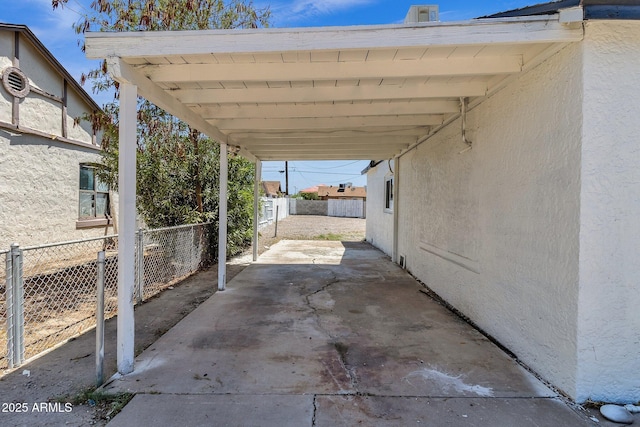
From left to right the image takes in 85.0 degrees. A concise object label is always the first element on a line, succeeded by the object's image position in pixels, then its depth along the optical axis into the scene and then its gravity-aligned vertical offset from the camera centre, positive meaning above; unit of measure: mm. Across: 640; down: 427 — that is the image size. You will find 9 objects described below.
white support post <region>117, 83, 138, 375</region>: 2967 -211
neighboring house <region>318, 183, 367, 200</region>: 49812 +2286
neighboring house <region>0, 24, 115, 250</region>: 7066 +1247
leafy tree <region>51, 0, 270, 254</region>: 6242 +1335
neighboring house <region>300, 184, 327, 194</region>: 57812 +3081
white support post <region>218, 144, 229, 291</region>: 6004 -278
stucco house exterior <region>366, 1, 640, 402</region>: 2488 -7
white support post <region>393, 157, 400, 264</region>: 8805 +57
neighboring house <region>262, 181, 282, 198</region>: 53756 +3348
